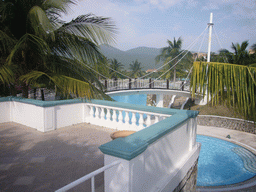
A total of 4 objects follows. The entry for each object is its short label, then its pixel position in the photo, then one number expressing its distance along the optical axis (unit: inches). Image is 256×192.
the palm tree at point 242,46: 528.9
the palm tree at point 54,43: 186.5
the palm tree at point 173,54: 1225.8
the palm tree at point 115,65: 1321.4
